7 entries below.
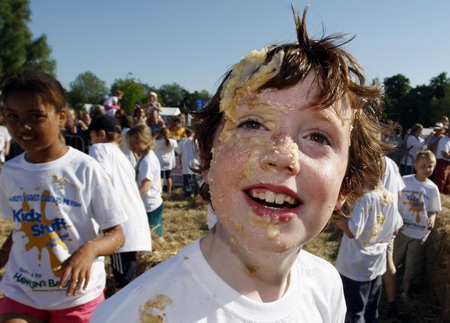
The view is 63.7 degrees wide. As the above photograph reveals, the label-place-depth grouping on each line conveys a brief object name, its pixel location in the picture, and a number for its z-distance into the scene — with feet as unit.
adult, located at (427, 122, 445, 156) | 32.81
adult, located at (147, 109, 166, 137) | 33.50
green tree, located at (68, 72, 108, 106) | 267.59
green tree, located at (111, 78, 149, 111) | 160.86
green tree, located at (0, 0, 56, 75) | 139.85
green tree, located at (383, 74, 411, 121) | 136.76
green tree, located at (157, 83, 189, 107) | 284.41
